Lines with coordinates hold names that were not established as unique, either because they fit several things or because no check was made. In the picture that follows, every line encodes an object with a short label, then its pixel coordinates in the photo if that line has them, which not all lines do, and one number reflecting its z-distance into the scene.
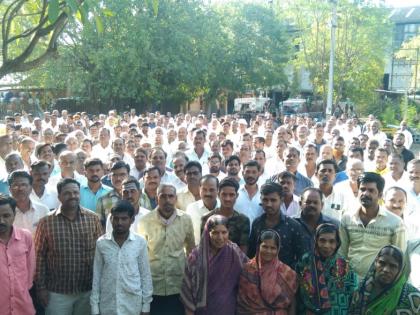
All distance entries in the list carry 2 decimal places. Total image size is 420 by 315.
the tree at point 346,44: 26.70
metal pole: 19.49
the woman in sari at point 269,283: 3.66
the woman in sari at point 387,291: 3.43
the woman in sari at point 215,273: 3.81
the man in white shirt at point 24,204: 4.47
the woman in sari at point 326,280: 3.63
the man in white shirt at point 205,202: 4.80
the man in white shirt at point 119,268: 3.94
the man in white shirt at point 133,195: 4.66
